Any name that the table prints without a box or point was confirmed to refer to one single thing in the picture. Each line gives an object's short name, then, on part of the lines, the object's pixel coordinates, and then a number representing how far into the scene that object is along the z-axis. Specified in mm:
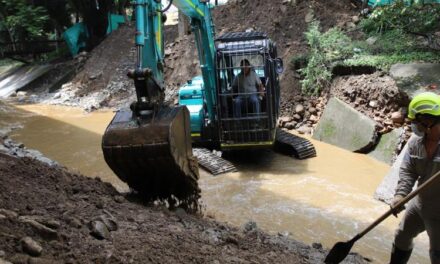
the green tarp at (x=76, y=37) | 20703
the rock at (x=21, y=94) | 18344
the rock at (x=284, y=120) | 11375
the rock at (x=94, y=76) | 17562
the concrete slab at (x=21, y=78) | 19391
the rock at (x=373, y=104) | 9602
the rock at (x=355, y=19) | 13261
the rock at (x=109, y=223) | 3620
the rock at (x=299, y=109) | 11461
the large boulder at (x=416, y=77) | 8617
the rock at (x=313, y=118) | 11078
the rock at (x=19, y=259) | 2628
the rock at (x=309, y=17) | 13916
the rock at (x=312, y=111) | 11242
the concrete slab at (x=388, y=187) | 6634
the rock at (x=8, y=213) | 3170
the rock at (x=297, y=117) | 11438
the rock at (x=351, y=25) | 13031
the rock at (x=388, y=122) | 9172
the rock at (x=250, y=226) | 4598
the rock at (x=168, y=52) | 16391
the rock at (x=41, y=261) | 2679
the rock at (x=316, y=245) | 4617
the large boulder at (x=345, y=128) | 9219
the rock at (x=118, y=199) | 4426
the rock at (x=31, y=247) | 2776
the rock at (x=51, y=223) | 3223
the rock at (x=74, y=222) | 3428
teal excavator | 4254
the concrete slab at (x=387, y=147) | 8648
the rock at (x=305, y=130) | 10898
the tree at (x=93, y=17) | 20922
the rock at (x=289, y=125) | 11270
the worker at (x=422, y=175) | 3375
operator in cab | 7984
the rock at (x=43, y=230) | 3072
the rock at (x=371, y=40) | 11609
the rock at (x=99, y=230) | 3375
